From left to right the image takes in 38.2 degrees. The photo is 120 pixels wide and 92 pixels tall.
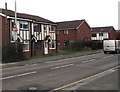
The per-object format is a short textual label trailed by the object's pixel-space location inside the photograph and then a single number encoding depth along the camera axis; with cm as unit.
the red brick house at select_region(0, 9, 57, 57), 2206
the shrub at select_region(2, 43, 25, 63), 1803
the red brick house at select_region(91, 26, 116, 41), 6306
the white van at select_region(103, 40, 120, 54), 2814
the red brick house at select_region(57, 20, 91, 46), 4569
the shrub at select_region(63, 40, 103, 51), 3428
